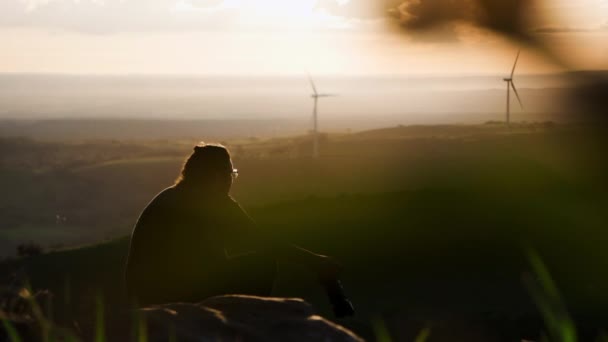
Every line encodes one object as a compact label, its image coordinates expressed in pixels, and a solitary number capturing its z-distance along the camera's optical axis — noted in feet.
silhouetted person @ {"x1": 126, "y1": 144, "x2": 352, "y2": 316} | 27.07
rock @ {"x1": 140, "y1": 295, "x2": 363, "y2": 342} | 18.22
